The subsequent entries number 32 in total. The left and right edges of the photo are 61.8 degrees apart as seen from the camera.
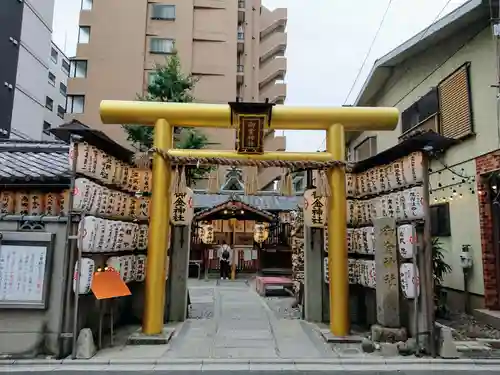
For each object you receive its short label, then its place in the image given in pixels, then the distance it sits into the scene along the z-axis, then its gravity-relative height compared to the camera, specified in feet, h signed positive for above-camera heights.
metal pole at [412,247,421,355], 27.43 -3.73
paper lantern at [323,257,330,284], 37.94 -2.19
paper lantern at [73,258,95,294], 26.78 -2.08
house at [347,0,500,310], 37.47 +12.10
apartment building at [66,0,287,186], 111.96 +53.48
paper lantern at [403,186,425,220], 28.53 +3.12
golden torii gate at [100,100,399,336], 31.68 +7.28
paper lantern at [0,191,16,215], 29.94 +2.97
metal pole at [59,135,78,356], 26.68 -0.49
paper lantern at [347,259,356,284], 35.55 -1.93
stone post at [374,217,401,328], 28.95 -1.74
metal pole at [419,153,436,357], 27.37 -1.36
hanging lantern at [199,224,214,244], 78.79 +2.50
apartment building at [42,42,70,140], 137.39 +55.17
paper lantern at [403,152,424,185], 29.04 +5.58
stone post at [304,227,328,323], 38.22 -2.49
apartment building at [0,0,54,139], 79.25 +36.48
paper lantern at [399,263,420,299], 27.95 -2.16
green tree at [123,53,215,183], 84.94 +30.76
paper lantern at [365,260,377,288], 31.28 -2.02
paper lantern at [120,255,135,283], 32.50 -1.85
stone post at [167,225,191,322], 37.58 -2.64
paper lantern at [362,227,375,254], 32.55 +0.61
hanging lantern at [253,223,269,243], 79.15 +2.66
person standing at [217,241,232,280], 78.79 -2.51
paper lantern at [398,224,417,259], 28.27 +0.56
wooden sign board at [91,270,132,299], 27.20 -2.74
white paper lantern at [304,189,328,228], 36.81 +3.24
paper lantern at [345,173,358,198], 37.60 +5.58
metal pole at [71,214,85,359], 26.27 -3.23
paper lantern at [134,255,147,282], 35.35 -1.98
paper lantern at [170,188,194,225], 37.52 +3.33
